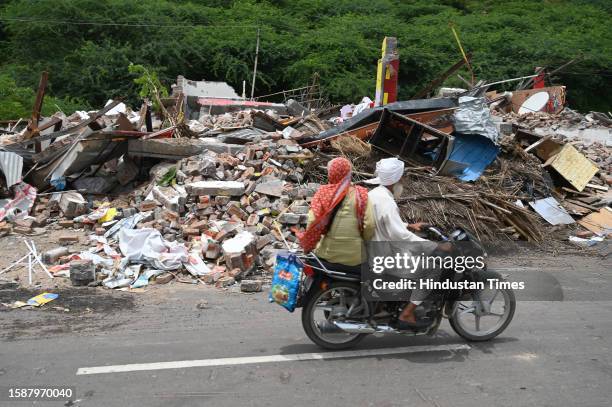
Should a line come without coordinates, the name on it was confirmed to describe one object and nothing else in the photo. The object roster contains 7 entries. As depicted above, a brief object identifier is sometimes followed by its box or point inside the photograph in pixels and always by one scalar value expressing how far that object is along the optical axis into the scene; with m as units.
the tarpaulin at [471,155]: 10.41
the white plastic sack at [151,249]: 7.74
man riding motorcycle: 4.87
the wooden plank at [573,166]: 11.88
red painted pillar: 13.74
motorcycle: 4.97
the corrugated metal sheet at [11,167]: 9.80
